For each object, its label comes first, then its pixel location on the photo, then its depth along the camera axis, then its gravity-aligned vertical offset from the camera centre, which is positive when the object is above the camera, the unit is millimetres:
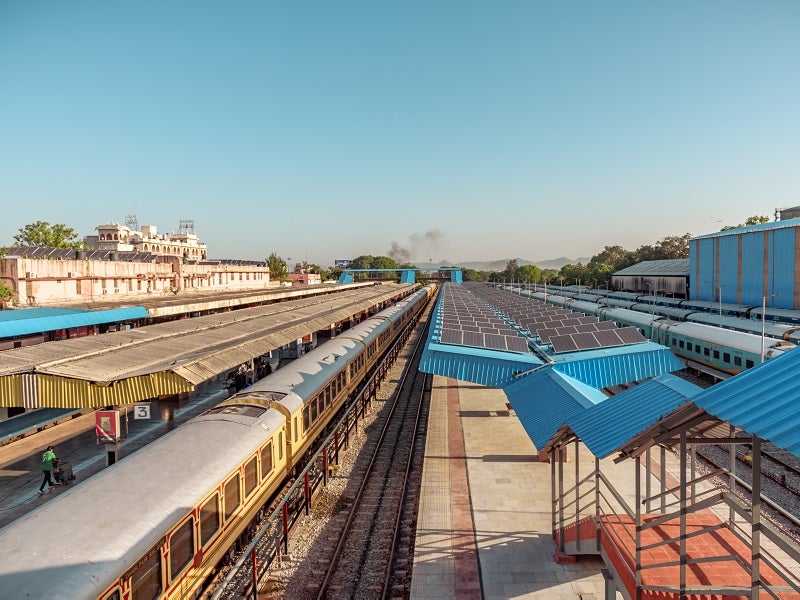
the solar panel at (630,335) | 22720 -2883
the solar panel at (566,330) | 24231 -2762
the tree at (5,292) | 32891 -547
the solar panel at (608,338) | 22109 -2904
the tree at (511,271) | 160250 +1691
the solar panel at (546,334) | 24164 -2943
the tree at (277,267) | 108119 +2775
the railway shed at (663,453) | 4969 -3447
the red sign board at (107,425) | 11562 -3423
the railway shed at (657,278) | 65938 -614
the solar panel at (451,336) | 21719 -2702
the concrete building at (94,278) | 35438 +393
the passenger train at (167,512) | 5930 -3417
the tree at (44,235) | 70625 +7061
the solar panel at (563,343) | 21391 -3027
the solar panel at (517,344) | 21741 -3121
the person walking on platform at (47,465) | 14461 -5382
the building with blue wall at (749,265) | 41906 +733
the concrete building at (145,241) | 115250 +10421
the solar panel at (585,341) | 21528 -2947
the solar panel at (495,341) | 21734 -2960
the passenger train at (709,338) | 24158 -3714
